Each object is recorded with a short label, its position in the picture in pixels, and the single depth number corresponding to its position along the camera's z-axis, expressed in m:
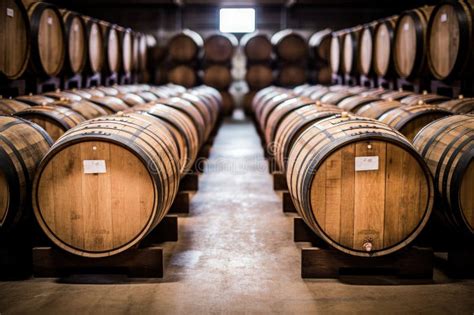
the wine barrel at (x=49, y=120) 4.66
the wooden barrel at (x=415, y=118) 4.57
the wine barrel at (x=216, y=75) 13.90
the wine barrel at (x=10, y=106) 4.93
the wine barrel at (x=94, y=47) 8.51
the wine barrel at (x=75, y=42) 7.46
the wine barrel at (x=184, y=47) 13.41
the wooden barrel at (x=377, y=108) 5.21
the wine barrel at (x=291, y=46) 13.22
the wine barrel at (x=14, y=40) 5.72
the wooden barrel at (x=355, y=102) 6.14
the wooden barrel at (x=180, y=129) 5.23
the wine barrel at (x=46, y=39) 6.30
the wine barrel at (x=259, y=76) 14.05
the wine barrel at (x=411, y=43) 6.76
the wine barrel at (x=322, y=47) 13.05
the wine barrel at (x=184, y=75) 13.62
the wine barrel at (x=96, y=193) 3.57
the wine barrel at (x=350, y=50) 9.99
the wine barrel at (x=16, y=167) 3.52
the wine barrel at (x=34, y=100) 5.41
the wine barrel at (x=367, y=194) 3.53
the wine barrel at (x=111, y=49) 9.47
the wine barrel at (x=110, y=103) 6.01
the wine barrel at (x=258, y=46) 13.78
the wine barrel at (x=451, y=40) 5.61
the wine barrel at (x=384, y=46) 7.85
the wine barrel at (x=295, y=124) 4.96
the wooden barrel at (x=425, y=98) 5.48
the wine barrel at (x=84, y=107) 5.25
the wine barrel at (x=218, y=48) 13.82
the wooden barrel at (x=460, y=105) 4.91
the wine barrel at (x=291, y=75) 13.52
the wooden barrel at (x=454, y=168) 3.51
